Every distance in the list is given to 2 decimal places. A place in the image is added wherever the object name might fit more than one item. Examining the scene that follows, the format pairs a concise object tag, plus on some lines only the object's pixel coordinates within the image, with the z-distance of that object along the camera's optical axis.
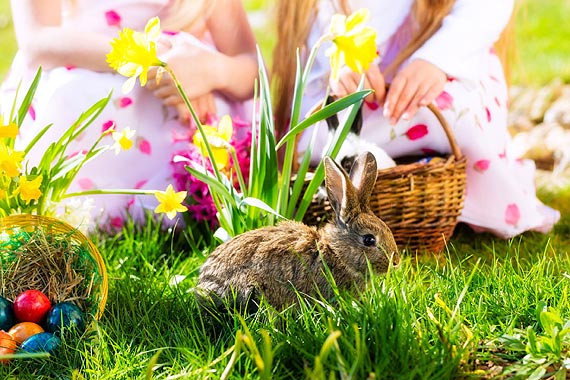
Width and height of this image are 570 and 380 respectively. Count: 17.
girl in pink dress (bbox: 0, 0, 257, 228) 2.85
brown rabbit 1.96
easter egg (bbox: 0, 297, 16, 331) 2.01
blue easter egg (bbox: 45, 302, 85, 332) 1.99
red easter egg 2.02
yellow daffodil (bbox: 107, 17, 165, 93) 2.12
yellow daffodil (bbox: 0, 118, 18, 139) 2.00
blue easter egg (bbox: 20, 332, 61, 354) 1.88
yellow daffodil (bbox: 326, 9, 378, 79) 2.17
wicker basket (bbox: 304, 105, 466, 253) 2.61
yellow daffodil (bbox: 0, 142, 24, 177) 2.00
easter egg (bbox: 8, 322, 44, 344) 1.95
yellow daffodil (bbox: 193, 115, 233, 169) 2.43
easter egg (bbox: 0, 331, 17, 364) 1.87
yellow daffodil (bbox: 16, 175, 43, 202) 2.06
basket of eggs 2.02
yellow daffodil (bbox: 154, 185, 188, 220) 2.17
